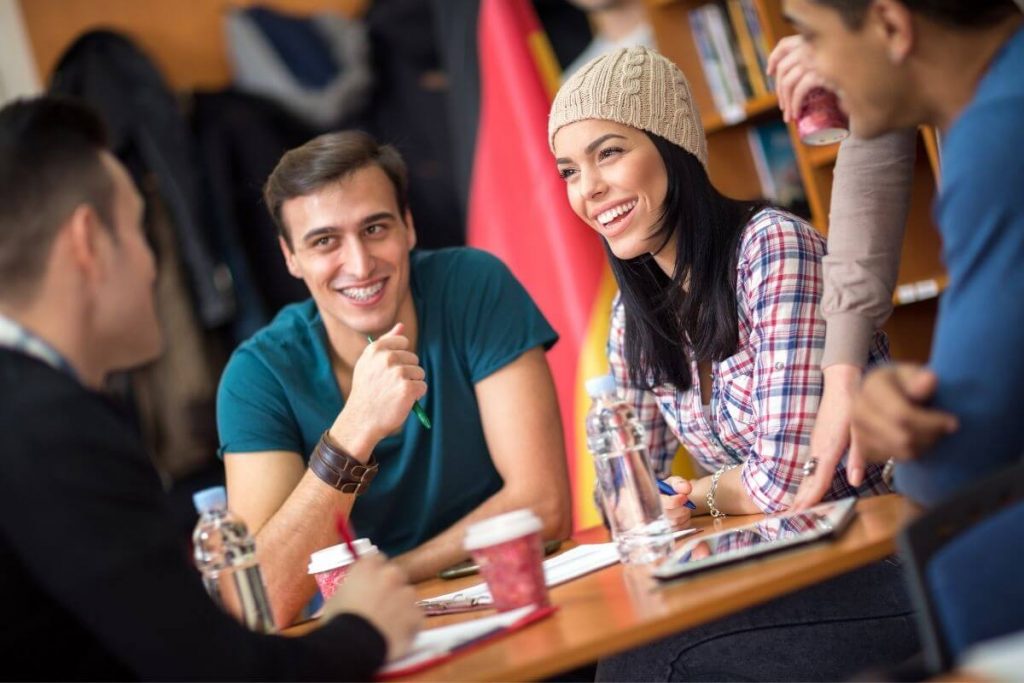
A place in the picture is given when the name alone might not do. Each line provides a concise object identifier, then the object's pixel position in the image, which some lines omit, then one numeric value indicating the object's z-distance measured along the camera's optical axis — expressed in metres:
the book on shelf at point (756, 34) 3.49
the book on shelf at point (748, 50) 3.53
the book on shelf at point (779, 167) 3.66
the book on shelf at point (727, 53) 3.59
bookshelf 3.15
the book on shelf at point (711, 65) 3.63
